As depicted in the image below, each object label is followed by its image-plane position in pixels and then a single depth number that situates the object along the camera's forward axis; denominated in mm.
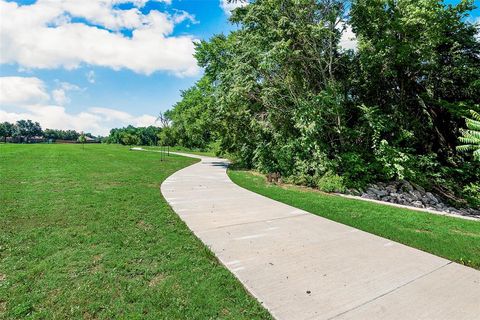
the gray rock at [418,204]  9266
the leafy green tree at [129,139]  64956
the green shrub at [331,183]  9328
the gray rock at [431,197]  9847
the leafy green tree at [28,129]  90112
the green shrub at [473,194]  9906
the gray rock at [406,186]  10209
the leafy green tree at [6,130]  74994
